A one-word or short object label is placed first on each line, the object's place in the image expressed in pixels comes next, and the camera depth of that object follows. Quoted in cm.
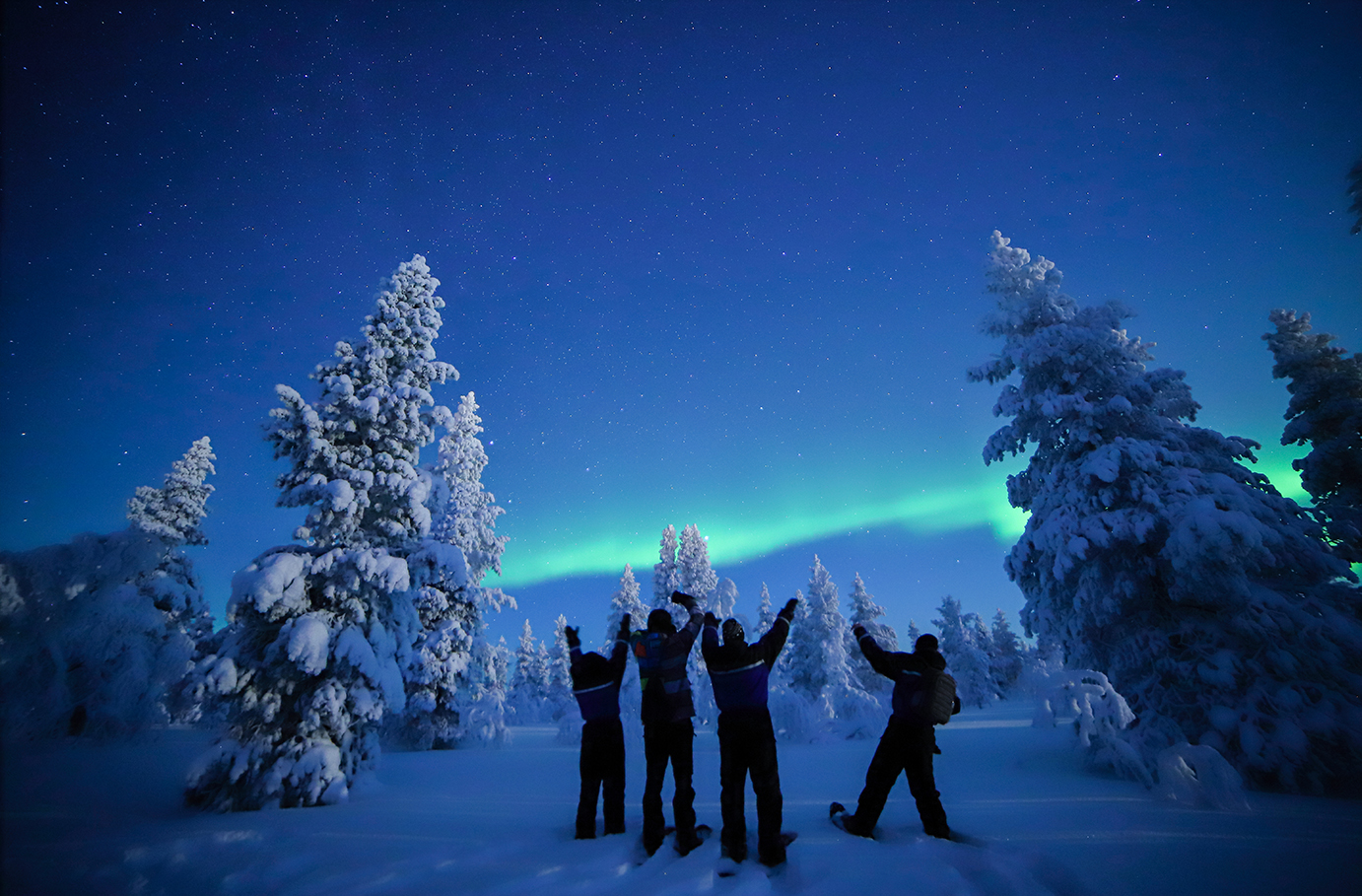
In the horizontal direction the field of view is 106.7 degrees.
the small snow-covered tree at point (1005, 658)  5019
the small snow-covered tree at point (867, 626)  3588
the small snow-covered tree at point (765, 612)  3650
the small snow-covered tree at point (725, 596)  2816
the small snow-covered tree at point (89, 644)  848
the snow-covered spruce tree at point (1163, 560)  866
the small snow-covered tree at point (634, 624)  2356
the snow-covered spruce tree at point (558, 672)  5302
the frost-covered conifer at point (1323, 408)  1477
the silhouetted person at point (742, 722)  516
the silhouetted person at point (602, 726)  609
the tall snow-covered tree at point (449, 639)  1991
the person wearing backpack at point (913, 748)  570
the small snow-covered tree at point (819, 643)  3238
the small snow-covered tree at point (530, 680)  5916
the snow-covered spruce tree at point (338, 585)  905
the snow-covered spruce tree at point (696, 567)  3008
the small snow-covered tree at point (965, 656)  4356
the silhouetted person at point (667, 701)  570
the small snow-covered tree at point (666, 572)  2939
